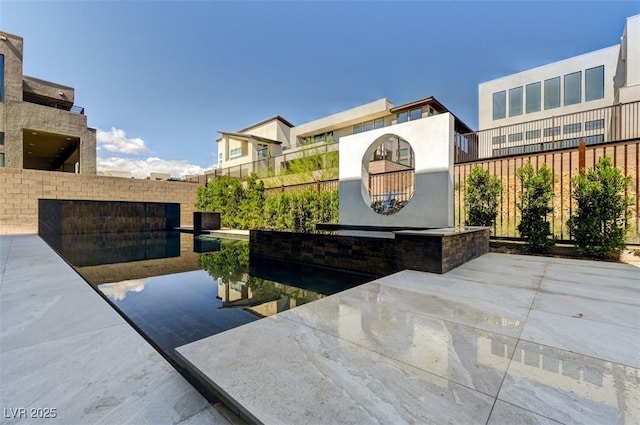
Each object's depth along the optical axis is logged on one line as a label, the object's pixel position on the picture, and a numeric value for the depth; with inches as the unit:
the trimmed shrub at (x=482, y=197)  259.6
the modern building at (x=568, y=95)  498.3
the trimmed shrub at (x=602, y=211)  198.7
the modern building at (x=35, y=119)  545.3
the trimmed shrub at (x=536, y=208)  229.9
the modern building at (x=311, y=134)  687.7
